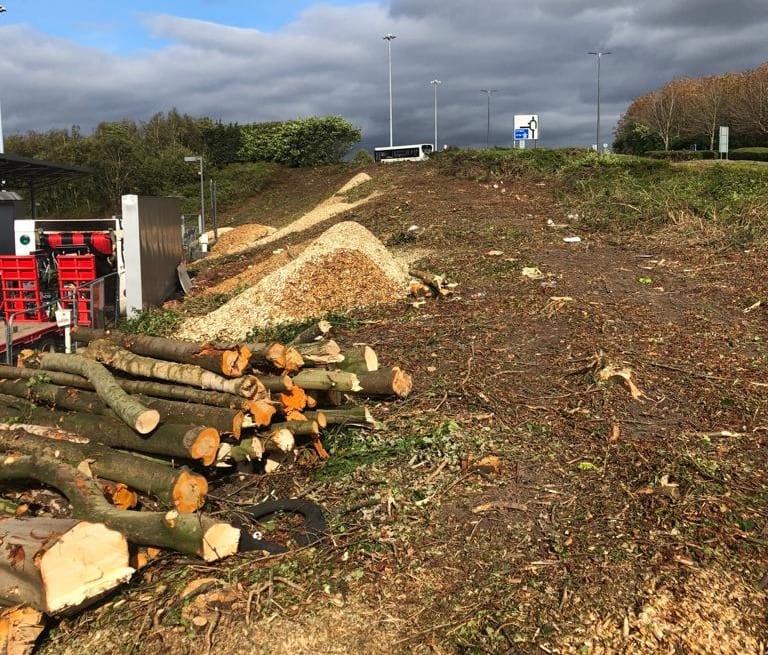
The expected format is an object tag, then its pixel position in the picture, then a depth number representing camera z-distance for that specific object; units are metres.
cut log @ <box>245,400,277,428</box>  4.67
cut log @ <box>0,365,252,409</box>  4.76
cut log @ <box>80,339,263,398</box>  4.80
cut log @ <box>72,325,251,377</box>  4.92
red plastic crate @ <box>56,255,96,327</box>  9.96
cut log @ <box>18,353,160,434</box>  4.38
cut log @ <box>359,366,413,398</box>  5.57
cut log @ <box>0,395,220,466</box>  4.26
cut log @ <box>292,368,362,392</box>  5.28
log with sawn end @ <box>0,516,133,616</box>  2.99
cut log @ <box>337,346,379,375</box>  5.78
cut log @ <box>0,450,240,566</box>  3.43
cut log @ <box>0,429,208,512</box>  3.98
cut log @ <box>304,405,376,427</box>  5.17
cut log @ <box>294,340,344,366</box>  5.49
